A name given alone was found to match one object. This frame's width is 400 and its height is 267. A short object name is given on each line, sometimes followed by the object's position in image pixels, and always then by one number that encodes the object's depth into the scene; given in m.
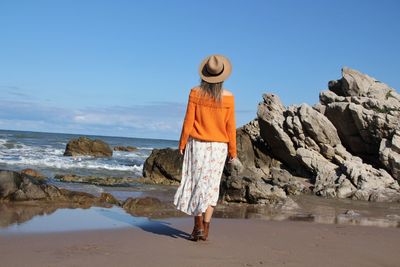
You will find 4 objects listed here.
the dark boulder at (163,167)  21.23
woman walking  5.77
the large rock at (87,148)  40.15
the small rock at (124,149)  58.86
